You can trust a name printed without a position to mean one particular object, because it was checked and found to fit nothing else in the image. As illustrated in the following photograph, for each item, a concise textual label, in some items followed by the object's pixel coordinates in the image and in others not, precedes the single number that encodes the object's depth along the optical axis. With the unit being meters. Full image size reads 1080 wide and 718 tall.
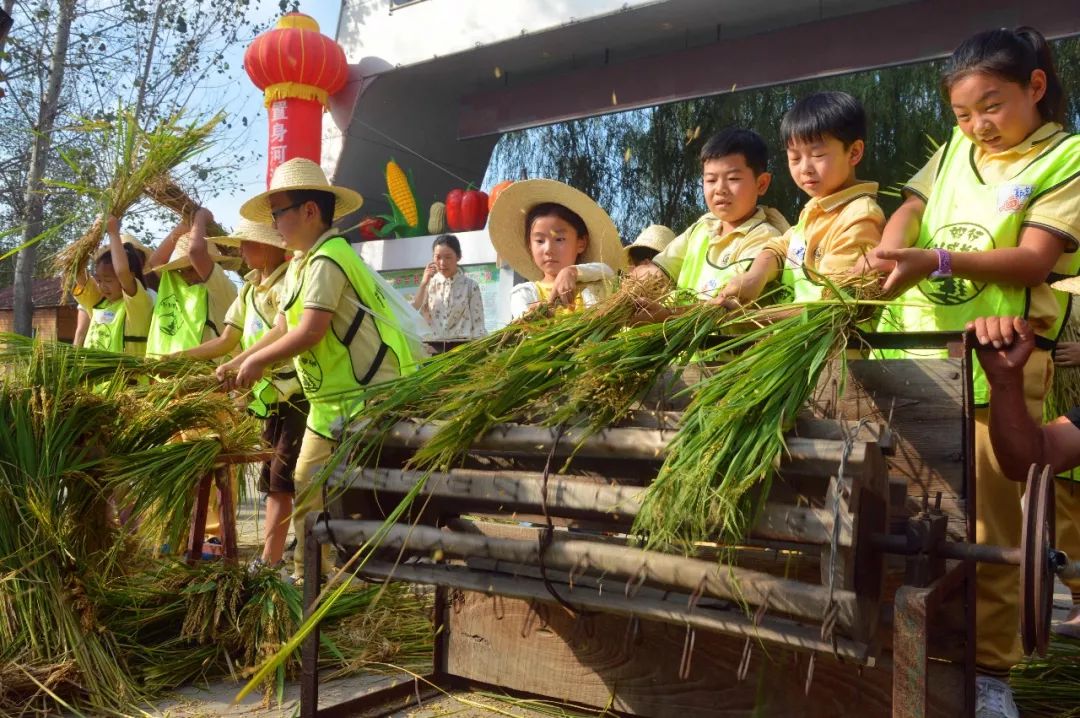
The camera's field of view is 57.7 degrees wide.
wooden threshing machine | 1.70
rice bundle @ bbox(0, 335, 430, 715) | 2.97
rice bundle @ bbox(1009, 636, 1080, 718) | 2.53
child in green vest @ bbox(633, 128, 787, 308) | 3.18
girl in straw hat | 3.87
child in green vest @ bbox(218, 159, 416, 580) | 3.83
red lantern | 9.46
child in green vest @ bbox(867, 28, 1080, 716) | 2.32
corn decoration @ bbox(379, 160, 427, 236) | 9.98
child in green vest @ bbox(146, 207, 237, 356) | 5.39
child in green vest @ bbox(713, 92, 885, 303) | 2.65
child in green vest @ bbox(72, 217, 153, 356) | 5.88
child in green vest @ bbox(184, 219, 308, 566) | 4.30
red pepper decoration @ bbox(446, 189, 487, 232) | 9.27
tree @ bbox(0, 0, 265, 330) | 11.52
